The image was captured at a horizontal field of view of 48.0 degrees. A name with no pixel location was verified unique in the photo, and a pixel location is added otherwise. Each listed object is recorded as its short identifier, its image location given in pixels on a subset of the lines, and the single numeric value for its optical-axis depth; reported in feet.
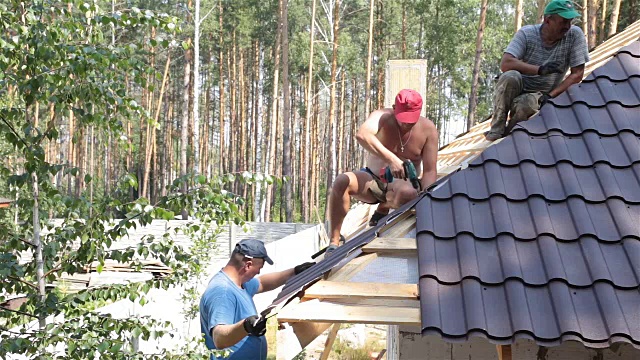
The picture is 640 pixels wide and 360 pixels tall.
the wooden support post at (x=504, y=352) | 11.42
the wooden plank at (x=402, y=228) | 13.05
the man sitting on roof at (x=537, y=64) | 16.61
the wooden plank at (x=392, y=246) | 12.50
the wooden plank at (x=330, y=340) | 24.84
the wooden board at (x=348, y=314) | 10.92
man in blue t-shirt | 15.74
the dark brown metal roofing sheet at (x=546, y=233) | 10.87
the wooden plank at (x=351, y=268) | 12.08
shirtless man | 16.07
